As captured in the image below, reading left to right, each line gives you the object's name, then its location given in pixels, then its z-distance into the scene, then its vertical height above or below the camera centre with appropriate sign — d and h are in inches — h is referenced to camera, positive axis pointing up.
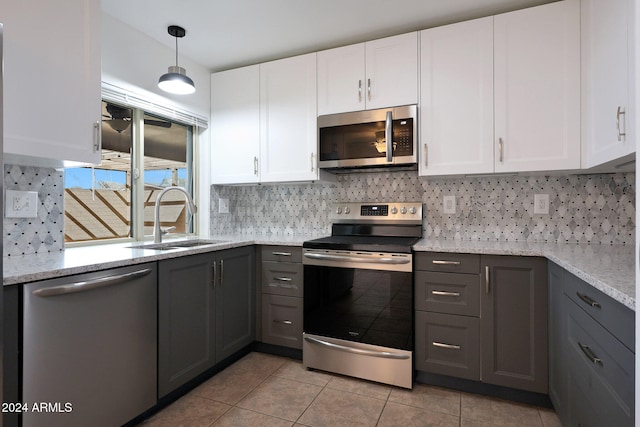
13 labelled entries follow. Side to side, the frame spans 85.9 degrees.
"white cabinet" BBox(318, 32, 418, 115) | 93.4 +39.3
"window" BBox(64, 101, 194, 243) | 88.2 +9.5
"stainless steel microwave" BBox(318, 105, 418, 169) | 92.3 +21.0
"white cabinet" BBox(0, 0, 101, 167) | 55.7 +23.3
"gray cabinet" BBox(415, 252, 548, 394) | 75.0 -24.1
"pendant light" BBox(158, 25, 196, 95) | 87.8 +34.3
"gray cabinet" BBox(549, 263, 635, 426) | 39.0 -20.0
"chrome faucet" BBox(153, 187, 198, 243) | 95.3 +0.3
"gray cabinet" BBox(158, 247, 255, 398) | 74.1 -24.4
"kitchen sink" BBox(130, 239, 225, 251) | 91.5 -8.8
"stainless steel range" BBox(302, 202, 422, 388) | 83.7 -24.3
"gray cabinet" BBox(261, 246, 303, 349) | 98.0 -24.0
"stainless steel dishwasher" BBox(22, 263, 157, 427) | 51.7 -23.1
